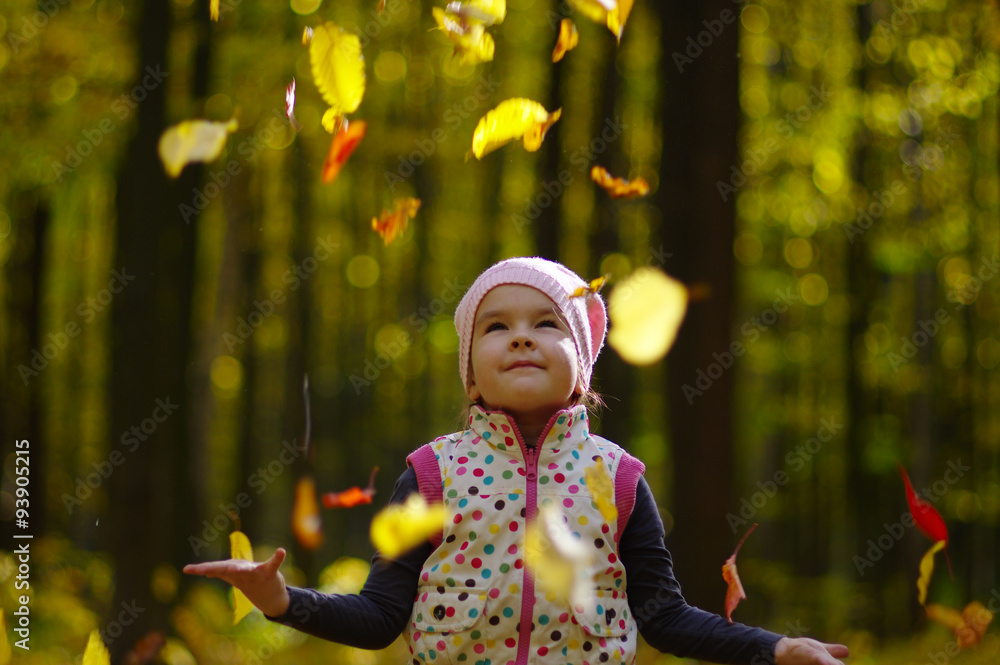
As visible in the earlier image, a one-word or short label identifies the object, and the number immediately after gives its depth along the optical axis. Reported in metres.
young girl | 4.22
